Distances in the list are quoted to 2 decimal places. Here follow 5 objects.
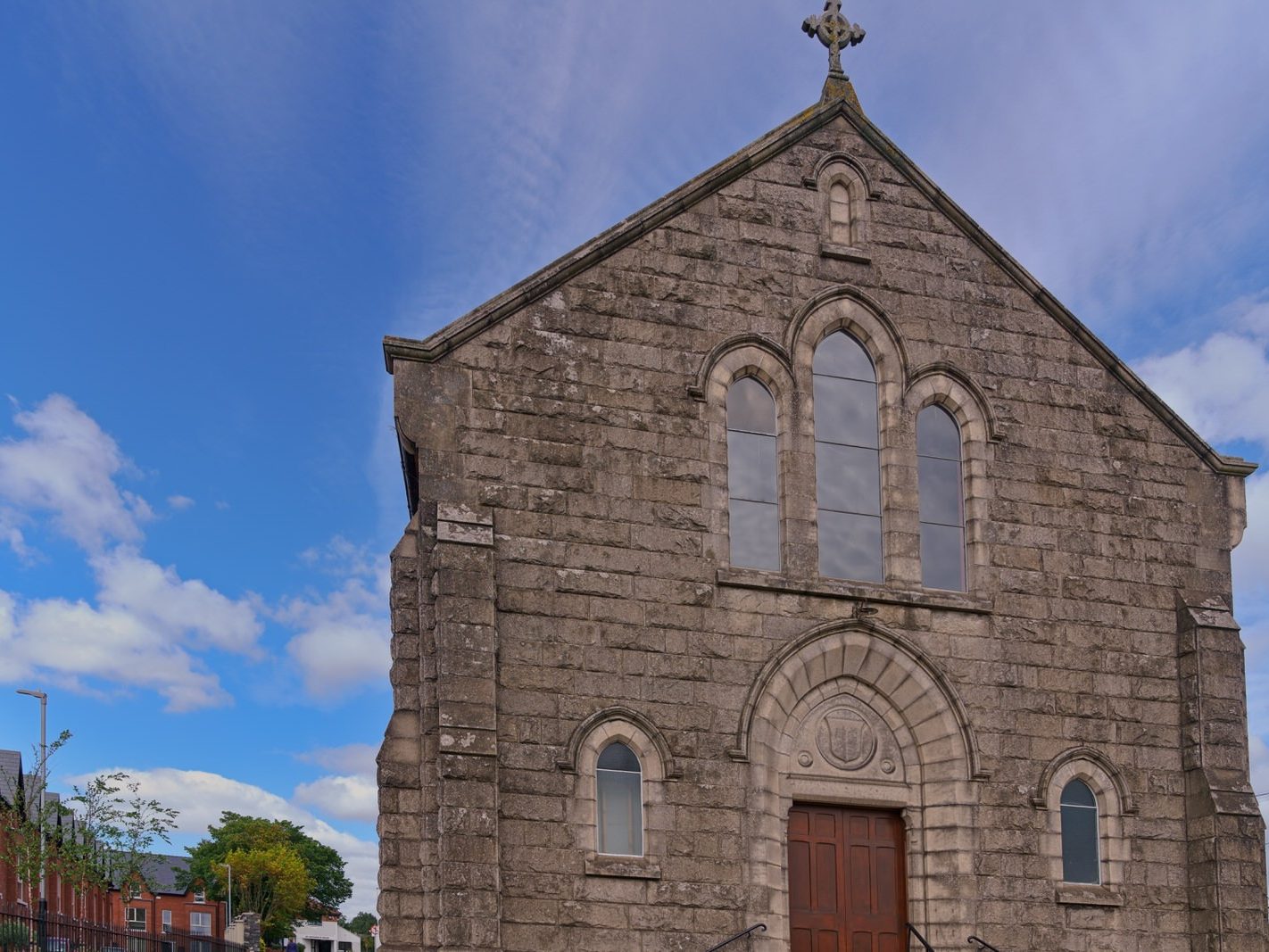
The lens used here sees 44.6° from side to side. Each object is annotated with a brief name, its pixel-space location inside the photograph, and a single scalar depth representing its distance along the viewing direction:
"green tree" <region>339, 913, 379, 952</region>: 125.19
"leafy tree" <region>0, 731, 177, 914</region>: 33.78
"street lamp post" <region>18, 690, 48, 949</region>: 32.25
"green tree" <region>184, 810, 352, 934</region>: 83.69
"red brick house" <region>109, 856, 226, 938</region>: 76.75
